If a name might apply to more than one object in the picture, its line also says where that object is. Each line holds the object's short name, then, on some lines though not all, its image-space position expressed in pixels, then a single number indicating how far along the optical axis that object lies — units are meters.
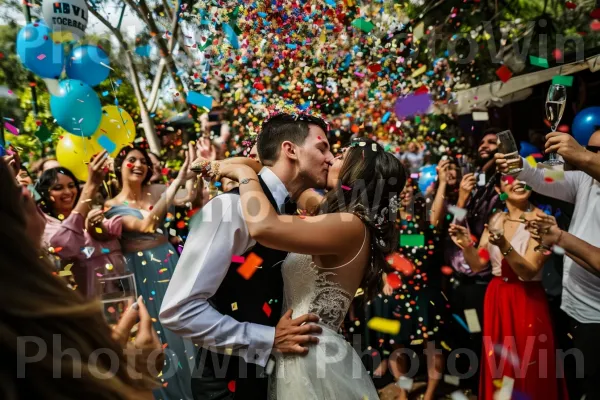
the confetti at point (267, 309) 2.08
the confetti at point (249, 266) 2.05
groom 1.89
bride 1.92
